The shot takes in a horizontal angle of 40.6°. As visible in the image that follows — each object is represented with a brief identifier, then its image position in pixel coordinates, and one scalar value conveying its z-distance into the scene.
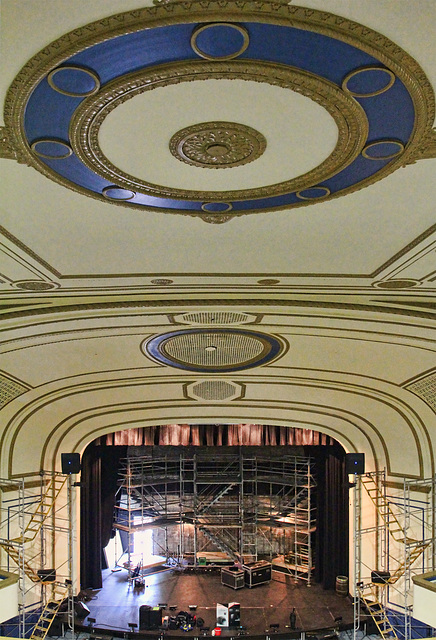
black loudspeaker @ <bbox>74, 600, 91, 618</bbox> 16.10
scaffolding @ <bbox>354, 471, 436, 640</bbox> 13.23
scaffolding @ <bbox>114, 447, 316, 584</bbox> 20.50
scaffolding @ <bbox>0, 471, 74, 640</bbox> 13.48
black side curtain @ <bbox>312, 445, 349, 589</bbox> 18.62
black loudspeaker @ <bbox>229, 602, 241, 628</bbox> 15.46
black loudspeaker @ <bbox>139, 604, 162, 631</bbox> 15.24
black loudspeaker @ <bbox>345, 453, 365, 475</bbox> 14.89
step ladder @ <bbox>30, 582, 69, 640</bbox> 13.60
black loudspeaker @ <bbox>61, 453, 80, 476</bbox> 14.97
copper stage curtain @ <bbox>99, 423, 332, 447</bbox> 18.62
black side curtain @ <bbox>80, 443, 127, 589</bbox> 18.64
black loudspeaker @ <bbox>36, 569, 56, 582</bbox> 14.59
